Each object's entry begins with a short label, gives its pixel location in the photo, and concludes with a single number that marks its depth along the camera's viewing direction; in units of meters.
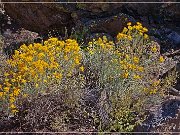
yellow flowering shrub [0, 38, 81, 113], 4.42
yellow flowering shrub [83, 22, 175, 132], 4.61
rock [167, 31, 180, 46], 6.32
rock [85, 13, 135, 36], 6.38
